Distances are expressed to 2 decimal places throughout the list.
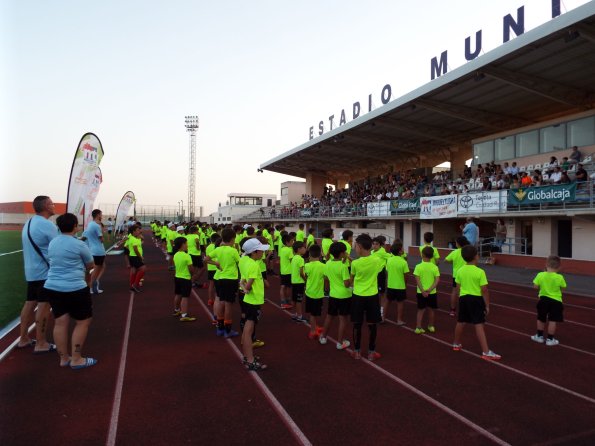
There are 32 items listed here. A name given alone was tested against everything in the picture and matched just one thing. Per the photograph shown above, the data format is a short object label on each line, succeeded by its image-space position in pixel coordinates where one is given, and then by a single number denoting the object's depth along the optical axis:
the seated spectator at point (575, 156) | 16.52
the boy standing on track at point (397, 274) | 7.46
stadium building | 15.10
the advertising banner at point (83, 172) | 10.36
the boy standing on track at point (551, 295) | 6.25
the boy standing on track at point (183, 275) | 7.66
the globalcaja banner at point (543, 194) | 14.94
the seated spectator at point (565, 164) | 16.09
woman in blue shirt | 4.84
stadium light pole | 72.06
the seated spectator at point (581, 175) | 14.80
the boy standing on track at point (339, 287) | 5.87
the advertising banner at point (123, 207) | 29.50
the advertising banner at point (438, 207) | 20.19
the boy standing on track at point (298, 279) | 7.40
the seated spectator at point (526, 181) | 16.98
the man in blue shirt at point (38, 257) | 5.38
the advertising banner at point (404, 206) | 23.34
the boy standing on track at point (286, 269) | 8.75
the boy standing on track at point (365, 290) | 5.47
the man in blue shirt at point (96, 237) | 9.51
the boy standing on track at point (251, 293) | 5.14
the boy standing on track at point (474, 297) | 5.64
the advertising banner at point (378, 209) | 25.88
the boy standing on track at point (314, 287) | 6.56
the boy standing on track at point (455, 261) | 7.27
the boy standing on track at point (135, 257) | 10.73
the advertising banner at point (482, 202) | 17.66
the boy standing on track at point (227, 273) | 6.49
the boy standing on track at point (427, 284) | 6.88
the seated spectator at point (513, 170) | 18.94
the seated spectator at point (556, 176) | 15.74
